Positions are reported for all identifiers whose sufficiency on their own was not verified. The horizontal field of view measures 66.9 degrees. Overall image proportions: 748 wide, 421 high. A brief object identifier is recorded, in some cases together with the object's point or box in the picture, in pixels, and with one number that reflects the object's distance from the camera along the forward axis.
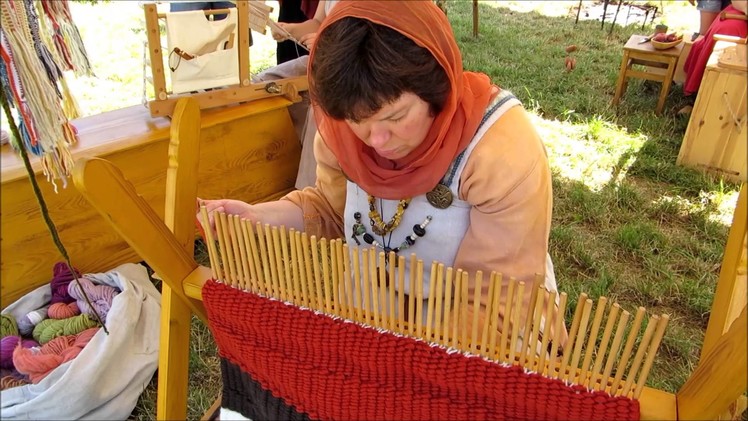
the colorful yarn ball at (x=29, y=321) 1.90
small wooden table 4.26
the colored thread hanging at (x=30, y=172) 0.74
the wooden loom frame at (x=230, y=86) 2.23
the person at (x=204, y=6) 2.91
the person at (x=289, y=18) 3.66
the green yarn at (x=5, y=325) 0.94
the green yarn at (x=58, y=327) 1.95
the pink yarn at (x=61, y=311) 2.02
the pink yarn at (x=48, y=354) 1.66
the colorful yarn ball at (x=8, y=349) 1.42
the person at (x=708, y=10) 4.75
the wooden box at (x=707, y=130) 2.91
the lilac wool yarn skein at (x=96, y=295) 2.07
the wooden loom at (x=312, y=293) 0.84
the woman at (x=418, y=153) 1.04
